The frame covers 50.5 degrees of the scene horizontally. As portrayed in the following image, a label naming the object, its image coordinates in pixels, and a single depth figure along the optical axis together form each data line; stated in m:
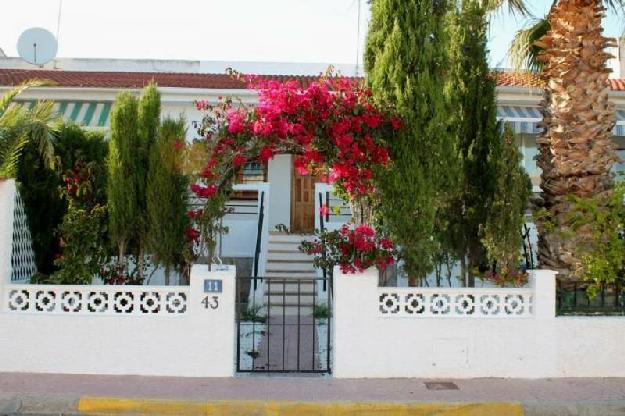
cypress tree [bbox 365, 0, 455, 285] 7.92
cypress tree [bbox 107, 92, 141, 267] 8.73
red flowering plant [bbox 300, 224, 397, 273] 7.65
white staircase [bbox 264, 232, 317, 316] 12.40
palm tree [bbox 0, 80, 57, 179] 8.40
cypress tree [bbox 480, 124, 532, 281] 8.69
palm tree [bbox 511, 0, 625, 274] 8.79
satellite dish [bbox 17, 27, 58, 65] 18.08
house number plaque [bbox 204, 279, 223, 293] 7.64
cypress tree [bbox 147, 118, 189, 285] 8.63
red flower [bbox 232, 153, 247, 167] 7.95
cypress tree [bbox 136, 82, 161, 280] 8.85
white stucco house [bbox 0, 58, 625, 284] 15.50
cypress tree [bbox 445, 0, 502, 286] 10.19
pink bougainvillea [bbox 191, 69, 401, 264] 7.67
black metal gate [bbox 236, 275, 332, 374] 8.38
